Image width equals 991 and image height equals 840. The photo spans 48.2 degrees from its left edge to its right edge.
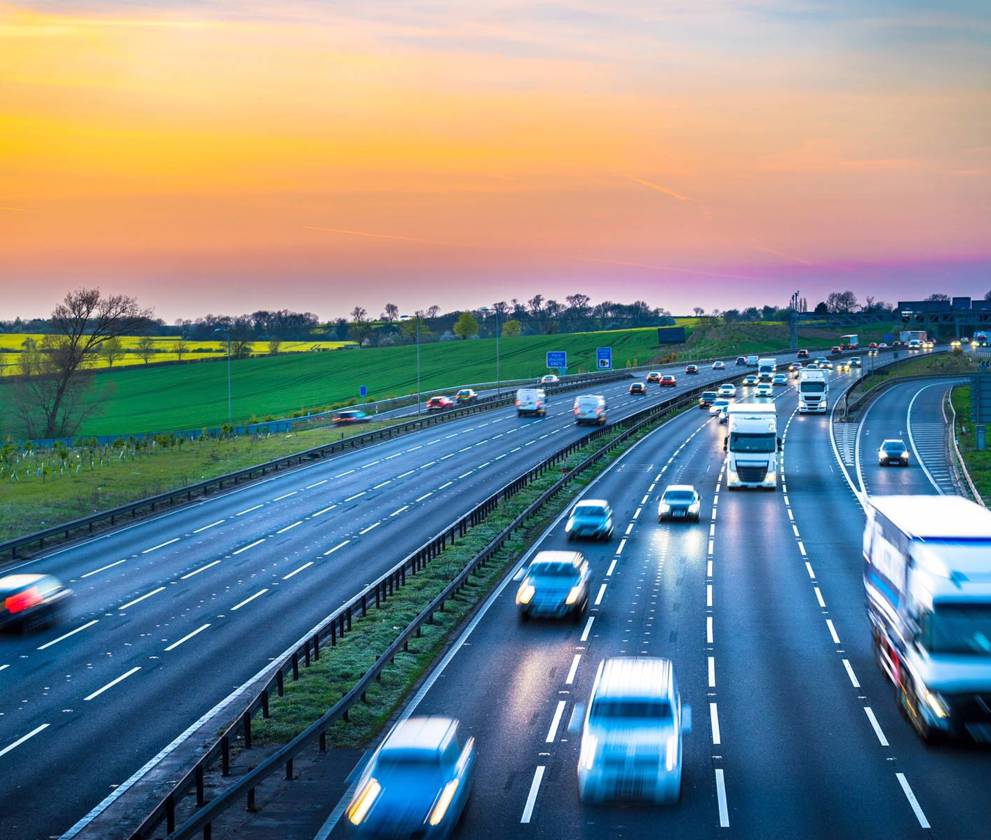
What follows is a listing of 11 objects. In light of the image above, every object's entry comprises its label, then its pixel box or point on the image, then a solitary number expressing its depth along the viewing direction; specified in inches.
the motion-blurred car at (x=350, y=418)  4094.5
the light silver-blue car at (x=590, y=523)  1927.9
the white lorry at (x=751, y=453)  2490.2
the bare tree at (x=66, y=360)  4360.2
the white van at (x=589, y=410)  3848.4
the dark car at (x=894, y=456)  2908.5
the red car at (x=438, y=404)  4362.7
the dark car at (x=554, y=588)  1370.6
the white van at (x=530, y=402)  4212.6
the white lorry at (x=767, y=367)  5942.9
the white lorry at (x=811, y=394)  4237.2
